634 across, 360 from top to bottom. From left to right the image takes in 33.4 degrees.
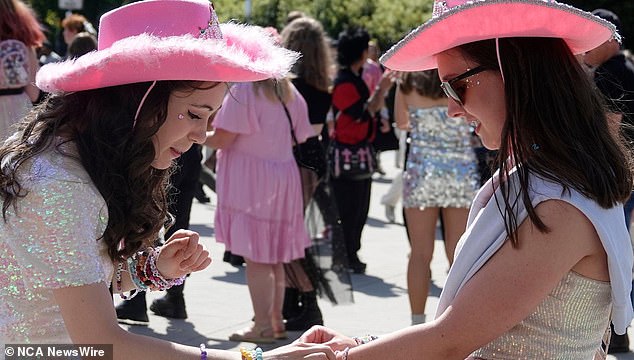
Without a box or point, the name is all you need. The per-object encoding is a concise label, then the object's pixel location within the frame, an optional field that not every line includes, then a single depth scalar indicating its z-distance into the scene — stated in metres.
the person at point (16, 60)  6.65
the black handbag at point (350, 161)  9.09
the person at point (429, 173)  6.58
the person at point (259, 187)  6.32
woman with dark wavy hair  2.41
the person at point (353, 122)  9.02
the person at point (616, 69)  6.28
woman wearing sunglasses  2.45
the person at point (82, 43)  8.12
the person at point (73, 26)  11.61
